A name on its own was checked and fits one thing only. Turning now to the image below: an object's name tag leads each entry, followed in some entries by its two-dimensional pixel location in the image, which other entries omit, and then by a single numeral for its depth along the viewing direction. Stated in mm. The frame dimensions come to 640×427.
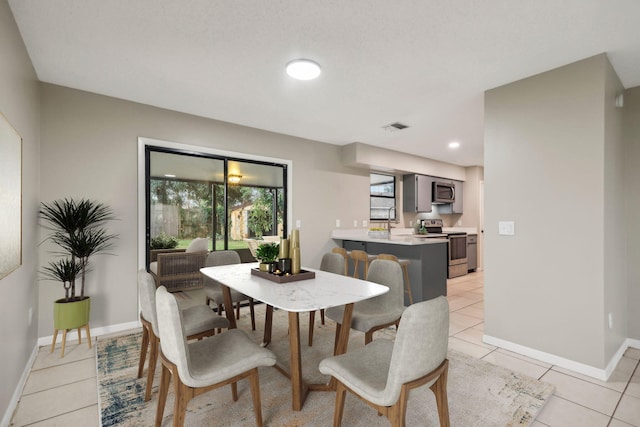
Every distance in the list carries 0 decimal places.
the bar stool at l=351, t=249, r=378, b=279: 3885
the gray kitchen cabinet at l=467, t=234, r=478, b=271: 6859
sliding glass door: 3670
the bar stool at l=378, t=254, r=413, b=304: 3979
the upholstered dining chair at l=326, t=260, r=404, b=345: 2242
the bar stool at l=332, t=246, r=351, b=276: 4112
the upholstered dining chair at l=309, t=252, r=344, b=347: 2934
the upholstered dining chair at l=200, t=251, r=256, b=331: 2965
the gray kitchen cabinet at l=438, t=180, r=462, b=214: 7207
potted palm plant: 2707
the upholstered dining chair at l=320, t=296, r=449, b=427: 1278
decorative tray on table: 2275
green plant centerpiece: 2518
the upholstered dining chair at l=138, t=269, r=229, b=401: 1911
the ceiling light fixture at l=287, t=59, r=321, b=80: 2500
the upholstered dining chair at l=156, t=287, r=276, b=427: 1428
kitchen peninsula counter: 4109
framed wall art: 1699
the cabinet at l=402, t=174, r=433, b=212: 6242
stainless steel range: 6246
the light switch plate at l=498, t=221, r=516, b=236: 2832
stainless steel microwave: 6668
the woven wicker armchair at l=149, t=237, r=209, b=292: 3643
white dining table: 1794
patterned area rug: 1834
